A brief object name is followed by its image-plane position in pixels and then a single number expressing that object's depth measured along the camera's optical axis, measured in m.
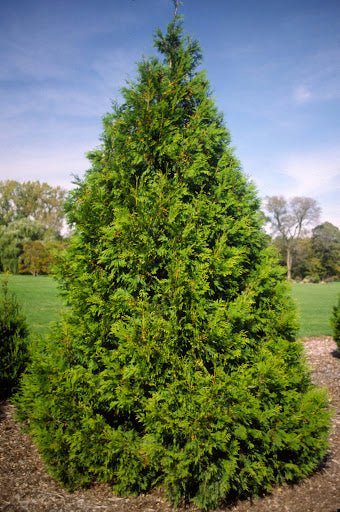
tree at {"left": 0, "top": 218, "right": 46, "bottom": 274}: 42.03
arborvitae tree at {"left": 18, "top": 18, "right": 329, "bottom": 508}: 3.21
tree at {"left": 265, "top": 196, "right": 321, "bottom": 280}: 71.69
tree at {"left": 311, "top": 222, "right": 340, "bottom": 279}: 66.51
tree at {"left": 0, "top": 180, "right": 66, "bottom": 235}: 65.44
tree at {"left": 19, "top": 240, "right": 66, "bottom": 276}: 42.93
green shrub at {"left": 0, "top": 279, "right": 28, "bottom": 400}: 5.80
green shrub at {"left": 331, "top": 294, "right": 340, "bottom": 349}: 9.08
